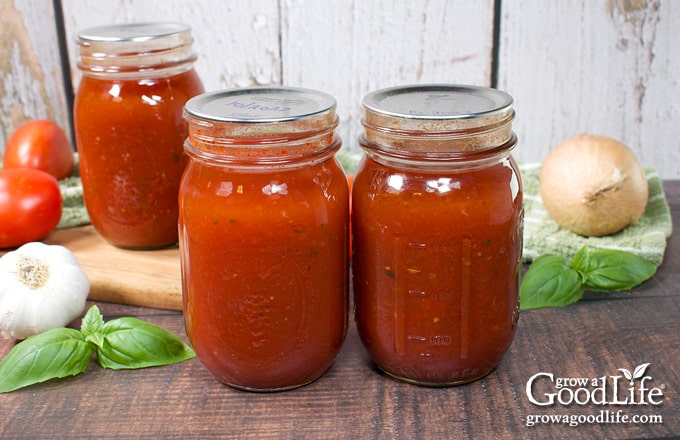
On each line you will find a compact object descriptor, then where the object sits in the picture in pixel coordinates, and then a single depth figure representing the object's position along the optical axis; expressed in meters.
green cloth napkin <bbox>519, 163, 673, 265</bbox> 0.78
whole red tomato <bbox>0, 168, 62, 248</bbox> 0.79
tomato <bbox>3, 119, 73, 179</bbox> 0.87
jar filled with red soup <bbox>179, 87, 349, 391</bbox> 0.61
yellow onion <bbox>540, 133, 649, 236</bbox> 0.79
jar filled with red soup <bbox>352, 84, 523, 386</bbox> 0.61
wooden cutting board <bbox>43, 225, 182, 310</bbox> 0.74
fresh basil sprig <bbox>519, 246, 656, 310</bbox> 0.72
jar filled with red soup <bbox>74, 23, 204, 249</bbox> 0.74
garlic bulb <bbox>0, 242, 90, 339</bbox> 0.69
